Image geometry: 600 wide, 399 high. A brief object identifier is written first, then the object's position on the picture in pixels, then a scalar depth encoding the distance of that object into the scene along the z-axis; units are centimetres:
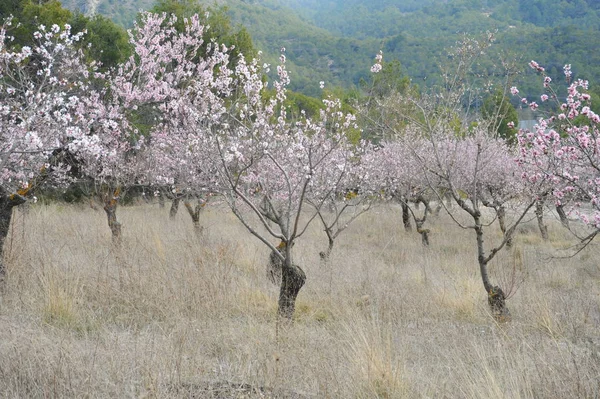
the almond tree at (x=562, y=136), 466
